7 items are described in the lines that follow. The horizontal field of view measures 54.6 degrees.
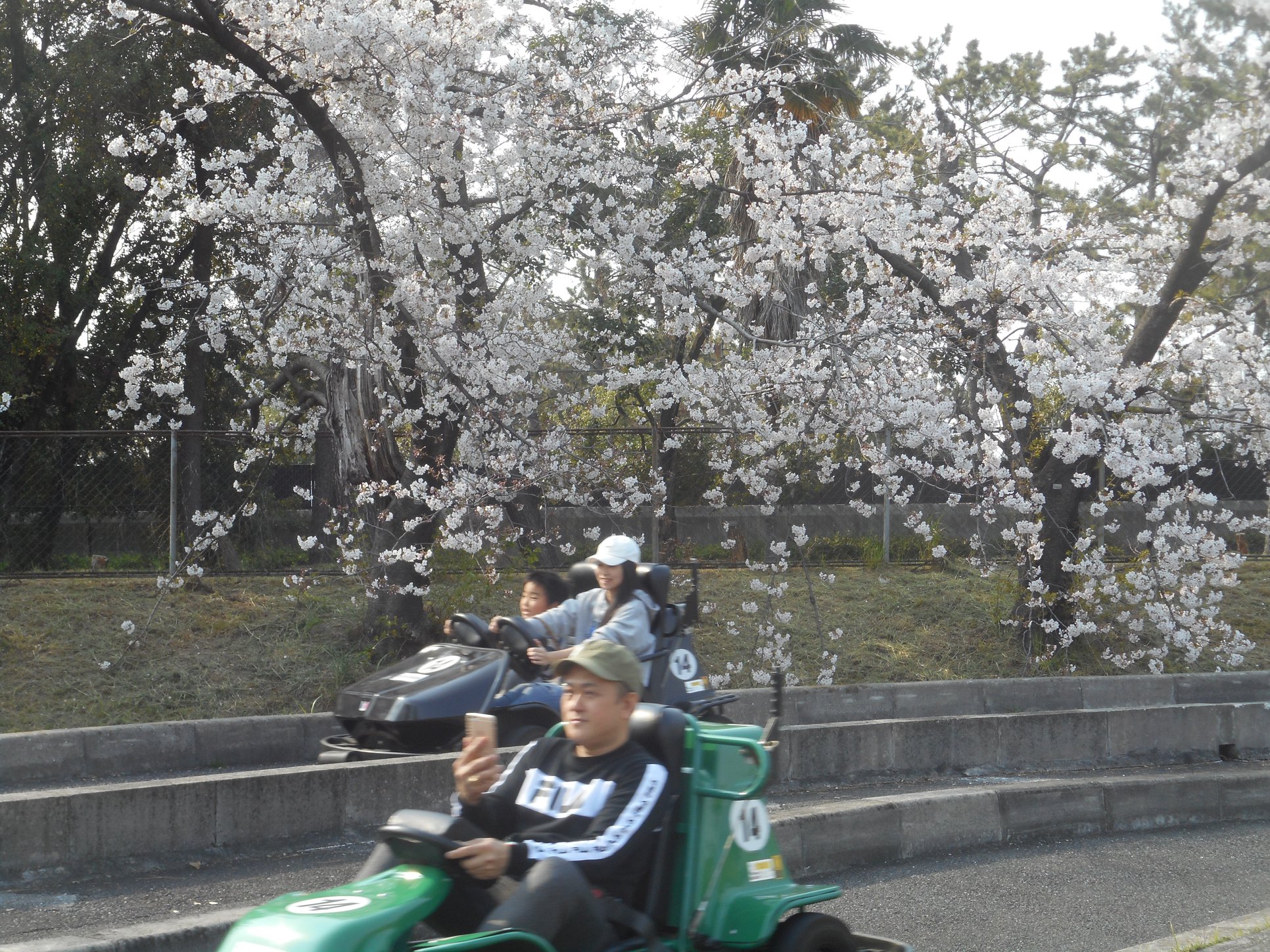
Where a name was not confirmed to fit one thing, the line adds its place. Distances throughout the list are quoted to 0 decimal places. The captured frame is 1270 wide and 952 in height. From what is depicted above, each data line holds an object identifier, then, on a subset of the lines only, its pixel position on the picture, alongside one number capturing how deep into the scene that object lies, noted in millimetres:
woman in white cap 7703
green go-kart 3398
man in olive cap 3541
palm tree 14992
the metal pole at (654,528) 15078
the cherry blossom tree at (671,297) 12281
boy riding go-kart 7973
